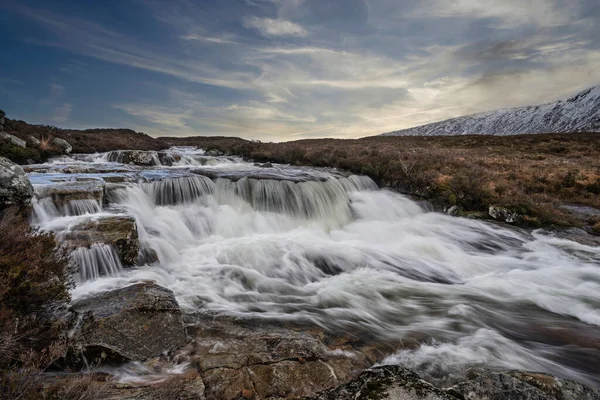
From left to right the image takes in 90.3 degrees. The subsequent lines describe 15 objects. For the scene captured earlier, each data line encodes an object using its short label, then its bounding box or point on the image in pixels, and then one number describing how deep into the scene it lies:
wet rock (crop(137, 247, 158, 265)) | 7.26
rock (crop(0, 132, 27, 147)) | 14.64
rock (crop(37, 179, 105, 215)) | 7.96
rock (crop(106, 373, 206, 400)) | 3.01
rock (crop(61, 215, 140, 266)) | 6.41
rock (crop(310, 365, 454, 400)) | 2.90
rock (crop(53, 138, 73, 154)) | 18.67
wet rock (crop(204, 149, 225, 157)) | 28.52
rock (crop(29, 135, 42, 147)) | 16.70
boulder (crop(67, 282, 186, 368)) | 3.63
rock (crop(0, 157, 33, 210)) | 6.40
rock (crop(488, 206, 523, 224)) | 12.85
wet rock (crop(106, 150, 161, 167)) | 19.27
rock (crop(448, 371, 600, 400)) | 3.06
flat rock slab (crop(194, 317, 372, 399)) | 3.34
